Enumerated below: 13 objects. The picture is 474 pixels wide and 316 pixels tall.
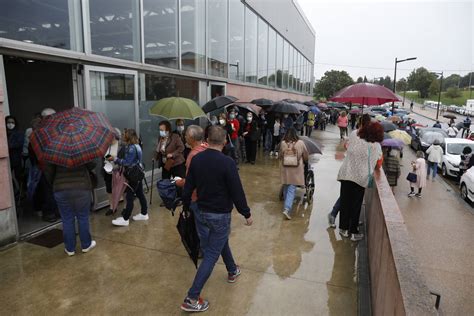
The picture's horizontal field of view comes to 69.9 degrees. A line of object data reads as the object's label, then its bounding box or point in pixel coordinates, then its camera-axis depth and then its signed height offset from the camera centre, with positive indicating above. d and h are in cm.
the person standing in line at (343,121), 1885 -85
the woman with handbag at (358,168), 482 -89
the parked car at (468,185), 980 -229
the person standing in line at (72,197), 412 -116
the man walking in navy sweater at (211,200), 312 -90
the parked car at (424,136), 1700 -156
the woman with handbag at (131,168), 525 -100
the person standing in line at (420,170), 957 -179
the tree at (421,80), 10669 +854
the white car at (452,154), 1285 -185
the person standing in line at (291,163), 602 -101
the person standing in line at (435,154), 1157 -161
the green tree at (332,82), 6438 +449
